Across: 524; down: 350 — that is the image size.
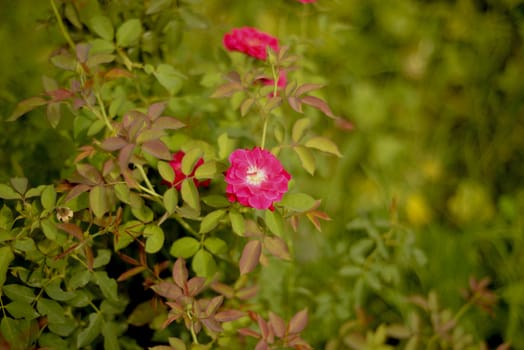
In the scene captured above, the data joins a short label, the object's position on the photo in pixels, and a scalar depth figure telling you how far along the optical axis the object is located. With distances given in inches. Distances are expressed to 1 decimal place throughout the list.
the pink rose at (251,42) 34.1
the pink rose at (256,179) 30.6
